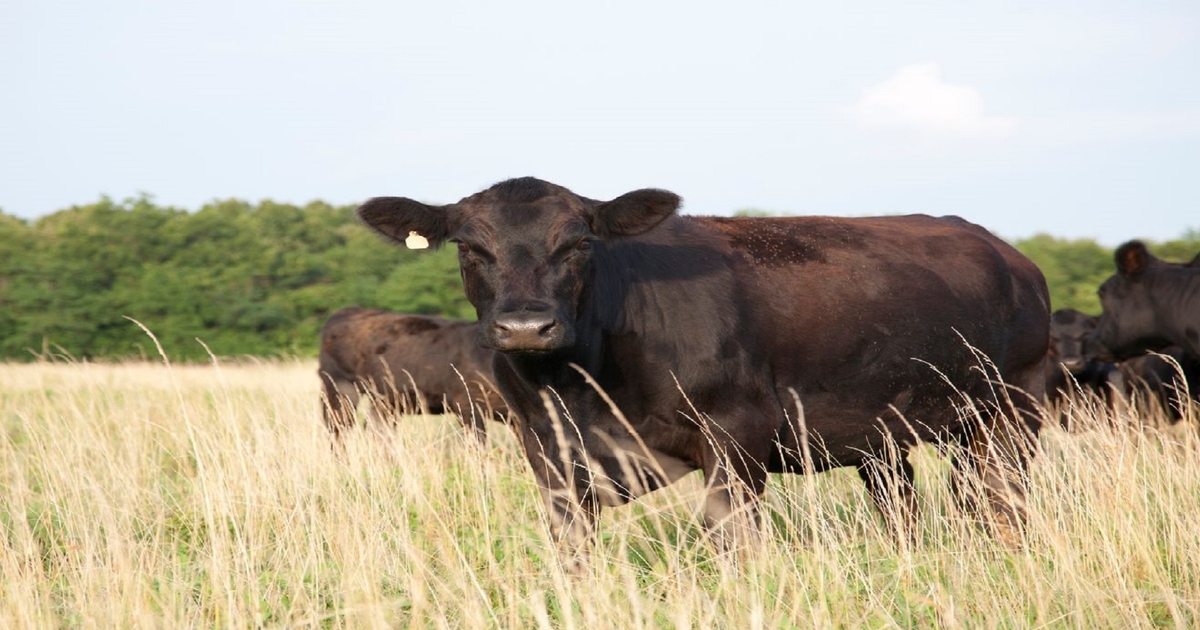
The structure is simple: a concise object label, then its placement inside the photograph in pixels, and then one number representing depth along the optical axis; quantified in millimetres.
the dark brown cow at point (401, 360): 14477
